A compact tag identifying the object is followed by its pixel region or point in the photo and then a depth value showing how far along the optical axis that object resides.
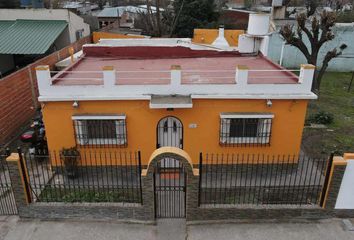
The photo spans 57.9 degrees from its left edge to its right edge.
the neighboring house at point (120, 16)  43.35
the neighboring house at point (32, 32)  21.08
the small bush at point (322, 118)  15.75
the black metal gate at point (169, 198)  8.78
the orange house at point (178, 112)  10.27
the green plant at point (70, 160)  10.70
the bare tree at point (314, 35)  16.38
